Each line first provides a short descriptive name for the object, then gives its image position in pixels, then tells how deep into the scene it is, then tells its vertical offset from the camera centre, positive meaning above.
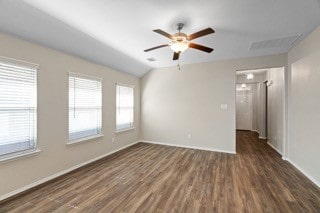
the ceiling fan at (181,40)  2.40 +1.09
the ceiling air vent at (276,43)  3.24 +1.41
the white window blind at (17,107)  2.34 -0.02
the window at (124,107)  4.92 -0.02
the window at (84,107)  3.44 -0.02
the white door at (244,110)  8.32 -0.16
